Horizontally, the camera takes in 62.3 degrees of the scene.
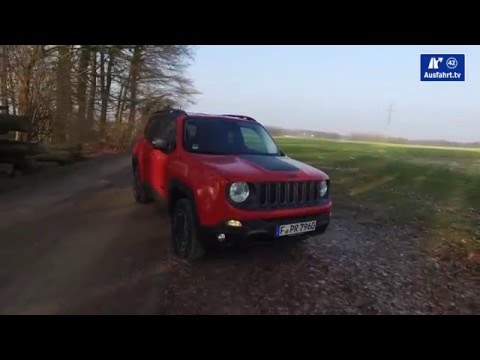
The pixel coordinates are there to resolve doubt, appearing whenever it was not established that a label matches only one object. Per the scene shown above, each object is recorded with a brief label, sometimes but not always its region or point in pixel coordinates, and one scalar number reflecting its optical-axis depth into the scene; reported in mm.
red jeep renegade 4562
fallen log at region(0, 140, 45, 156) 10992
